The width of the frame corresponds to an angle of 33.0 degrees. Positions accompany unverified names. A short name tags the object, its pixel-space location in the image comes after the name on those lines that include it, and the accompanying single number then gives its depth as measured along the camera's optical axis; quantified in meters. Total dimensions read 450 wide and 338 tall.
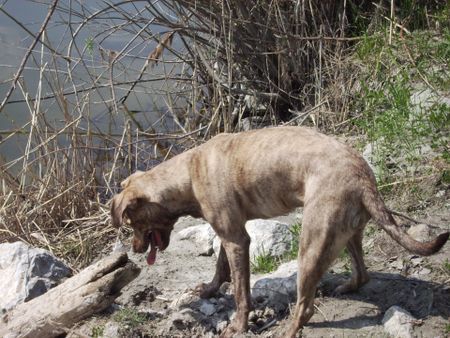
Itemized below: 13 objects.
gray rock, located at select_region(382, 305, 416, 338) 4.85
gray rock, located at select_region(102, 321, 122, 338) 5.49
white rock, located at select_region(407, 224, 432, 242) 5.89
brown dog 4.75
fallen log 5.66
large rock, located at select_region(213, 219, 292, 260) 6.44
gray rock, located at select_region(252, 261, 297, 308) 5.64
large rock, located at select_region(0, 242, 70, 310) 6.23
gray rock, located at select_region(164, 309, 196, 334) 5.57
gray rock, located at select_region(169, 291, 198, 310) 5.91
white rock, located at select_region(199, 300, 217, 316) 5.80
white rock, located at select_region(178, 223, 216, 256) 6.98
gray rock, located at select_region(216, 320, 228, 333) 5.62
